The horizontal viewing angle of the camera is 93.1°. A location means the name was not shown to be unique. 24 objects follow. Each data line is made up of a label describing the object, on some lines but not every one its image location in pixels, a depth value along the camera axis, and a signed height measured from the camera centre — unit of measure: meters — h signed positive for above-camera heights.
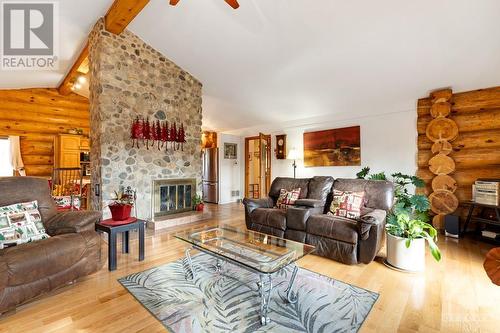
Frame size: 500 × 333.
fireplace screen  4.55 -0.57
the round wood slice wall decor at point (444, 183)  3.87 -0.26
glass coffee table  1.77 -0.76
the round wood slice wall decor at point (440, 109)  3.87 +0.96
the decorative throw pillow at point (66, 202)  4.19 -0.63
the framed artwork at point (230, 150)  7.05 +0.51
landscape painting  4.98 +0.44
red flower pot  2.67 -0.50
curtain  5.80 +0.32
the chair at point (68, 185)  4.33 -0.36
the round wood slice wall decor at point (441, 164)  3.87 +0.05
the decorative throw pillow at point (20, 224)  2.03 -0.52
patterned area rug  1.69 -1.12
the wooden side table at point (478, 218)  3.30 -0.76
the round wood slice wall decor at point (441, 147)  3.89 +0.33
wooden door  6.47 +0.17
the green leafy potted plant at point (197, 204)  5.07 -0.79
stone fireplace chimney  3.87 +1.08
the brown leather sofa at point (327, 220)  2.65 -0.67
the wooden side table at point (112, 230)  2.48 -0.68
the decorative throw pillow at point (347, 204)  3.07 -0.49
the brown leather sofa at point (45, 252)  1.75 -0.70
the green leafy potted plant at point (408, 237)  2.52 -0.76
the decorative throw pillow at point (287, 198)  3.65 -0.48
